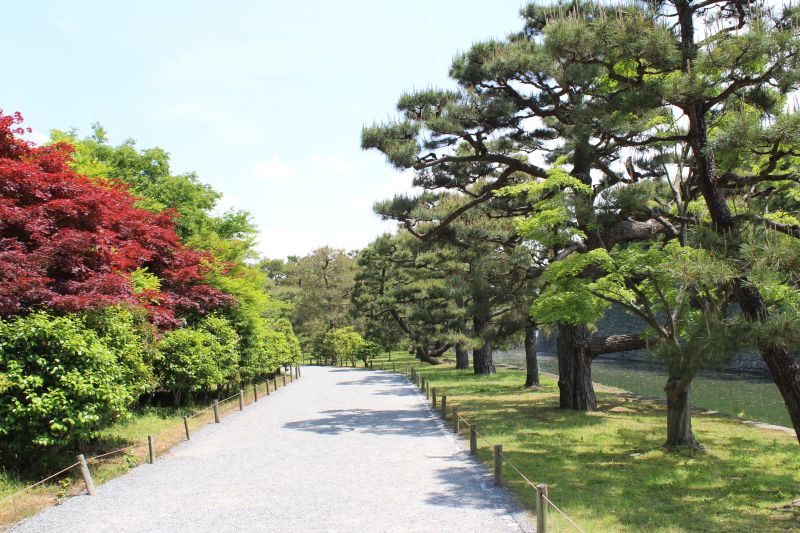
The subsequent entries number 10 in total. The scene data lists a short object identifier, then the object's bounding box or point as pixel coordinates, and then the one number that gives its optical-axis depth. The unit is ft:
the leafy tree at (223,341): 52.01
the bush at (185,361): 43.80
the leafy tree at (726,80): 20.15
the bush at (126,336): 28.60
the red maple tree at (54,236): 26.25
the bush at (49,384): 23.79
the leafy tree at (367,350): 127.75
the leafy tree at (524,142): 34.22
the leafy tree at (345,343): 133.08
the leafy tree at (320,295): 153.90
